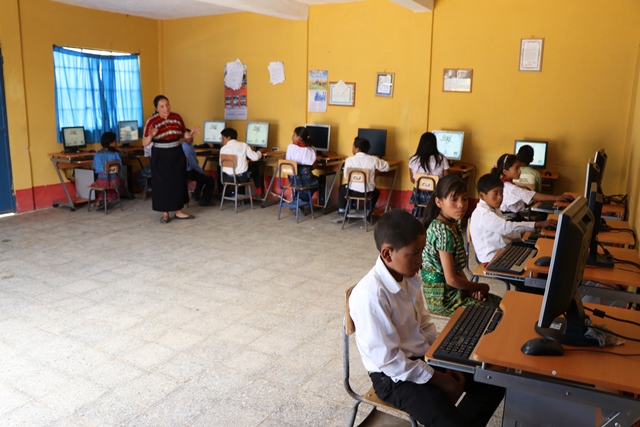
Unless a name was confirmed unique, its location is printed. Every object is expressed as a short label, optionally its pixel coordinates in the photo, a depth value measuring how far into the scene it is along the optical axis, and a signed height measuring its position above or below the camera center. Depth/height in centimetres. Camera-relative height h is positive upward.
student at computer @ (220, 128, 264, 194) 700 -64
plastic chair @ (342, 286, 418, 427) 189 -98
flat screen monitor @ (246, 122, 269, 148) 760 -43
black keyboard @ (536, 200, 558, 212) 427 -74
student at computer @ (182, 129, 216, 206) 755 -102
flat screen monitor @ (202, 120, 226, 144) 803 -43
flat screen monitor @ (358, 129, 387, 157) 677 -42
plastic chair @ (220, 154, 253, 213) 689 -83
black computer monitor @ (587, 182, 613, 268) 262 -61
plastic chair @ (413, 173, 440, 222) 586 -79
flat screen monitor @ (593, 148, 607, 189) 341 -31
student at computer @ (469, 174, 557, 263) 320 -66
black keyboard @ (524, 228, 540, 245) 328 -75
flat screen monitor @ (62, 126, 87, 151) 709 -51
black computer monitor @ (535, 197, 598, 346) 154 -47
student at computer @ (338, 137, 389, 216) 624 -65
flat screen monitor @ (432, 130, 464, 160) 630 -41
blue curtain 724 +11
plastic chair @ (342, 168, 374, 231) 616 -102
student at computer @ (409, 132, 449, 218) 605 -61
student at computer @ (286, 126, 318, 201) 665 -61
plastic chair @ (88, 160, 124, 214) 674 -101
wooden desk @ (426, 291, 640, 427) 150 -73
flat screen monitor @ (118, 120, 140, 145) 784 -45
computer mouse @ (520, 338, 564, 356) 162 -68
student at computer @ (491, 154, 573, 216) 449 -68
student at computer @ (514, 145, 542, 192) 514 -60
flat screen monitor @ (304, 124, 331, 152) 717 -41
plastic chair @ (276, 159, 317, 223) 650 -95
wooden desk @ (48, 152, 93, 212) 697 -81
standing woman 605 -66
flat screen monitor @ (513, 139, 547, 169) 585 -47
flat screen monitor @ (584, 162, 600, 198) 283 -33
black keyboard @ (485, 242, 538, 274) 272 -75
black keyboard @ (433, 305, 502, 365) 170 -73
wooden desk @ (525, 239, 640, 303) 243 -73
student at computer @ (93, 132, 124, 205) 684 -71
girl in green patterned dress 254 -68
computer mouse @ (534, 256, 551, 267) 259 -69
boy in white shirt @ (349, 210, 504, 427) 179 -74
